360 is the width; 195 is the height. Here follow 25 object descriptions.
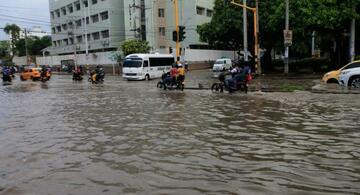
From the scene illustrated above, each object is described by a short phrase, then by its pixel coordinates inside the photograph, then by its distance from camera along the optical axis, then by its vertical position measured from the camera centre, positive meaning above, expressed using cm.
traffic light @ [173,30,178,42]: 2781 +186
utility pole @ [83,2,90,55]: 6827 +413
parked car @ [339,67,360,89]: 2186 -87
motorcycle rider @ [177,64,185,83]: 2512 -62
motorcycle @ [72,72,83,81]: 4200 -103
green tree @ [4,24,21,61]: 10431 +864
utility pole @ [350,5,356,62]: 3281 +155
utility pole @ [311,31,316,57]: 7650 +246
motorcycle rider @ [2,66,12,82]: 4103 -69
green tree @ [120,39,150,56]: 5541 +228
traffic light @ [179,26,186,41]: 2798 +200
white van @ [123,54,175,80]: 3969 -23
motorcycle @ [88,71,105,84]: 3569 -100
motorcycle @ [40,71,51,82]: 4258 -99
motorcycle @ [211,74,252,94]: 2141 -108
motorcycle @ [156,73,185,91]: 2525 -116
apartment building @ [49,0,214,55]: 6412 +683
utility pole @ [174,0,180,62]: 2791 +135
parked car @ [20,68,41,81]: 4481 -80
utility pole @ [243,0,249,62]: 3342 +185
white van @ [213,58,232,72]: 5026 -27
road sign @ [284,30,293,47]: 3075 +176
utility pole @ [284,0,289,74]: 3147 +328
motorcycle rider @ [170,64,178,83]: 2531 -56
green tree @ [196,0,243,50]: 4209 +365
